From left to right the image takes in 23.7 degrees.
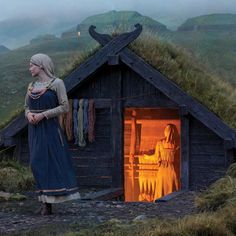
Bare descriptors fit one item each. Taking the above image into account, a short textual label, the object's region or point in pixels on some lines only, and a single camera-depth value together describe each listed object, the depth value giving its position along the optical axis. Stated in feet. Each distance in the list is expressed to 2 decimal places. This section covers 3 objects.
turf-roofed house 37.42
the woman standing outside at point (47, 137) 24.53
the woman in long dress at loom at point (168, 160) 47.34
